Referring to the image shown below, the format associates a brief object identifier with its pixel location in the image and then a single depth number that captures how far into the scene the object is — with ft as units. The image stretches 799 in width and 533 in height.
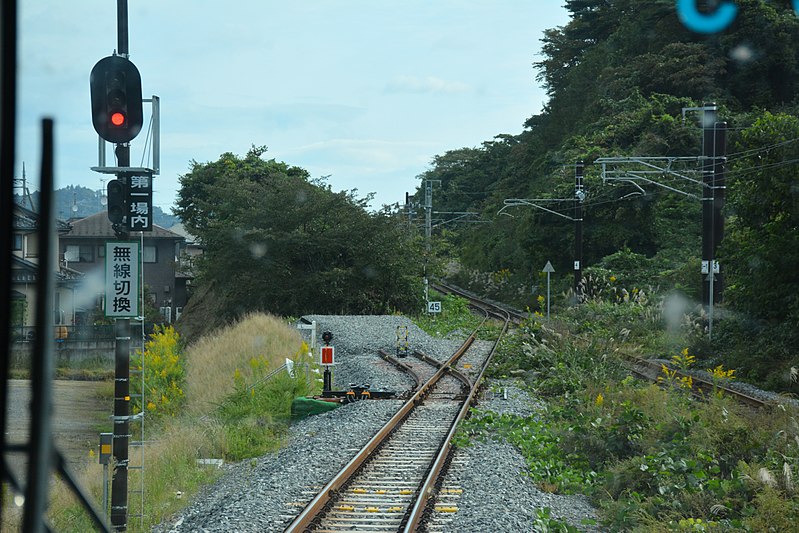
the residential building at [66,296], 104.85
